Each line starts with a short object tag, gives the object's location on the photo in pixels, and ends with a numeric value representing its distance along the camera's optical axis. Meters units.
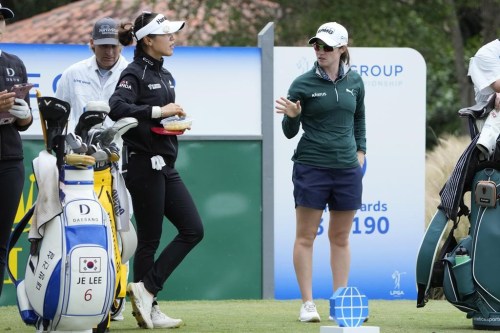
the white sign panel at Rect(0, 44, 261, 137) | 21.83
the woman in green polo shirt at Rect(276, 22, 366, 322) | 17.83
